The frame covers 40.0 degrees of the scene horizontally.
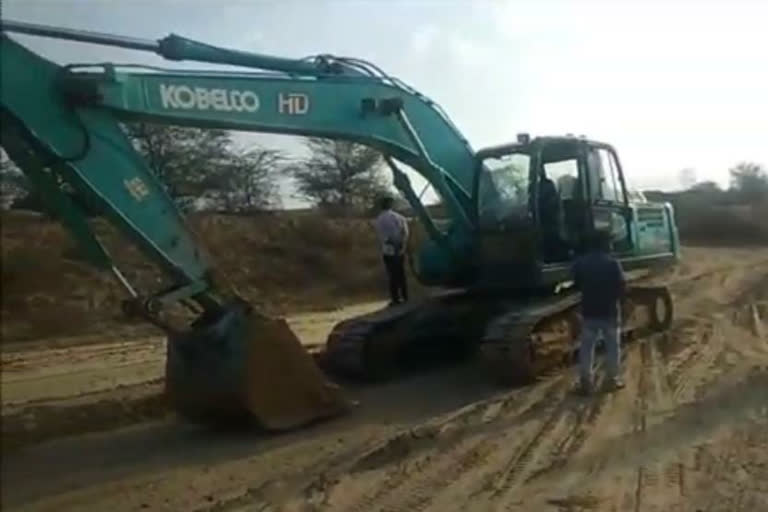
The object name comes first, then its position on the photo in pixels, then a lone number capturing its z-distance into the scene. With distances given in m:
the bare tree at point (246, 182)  22.52
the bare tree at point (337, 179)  28.30
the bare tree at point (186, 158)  15.12
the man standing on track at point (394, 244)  12.18
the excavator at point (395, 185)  7.29
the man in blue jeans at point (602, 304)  9.61
